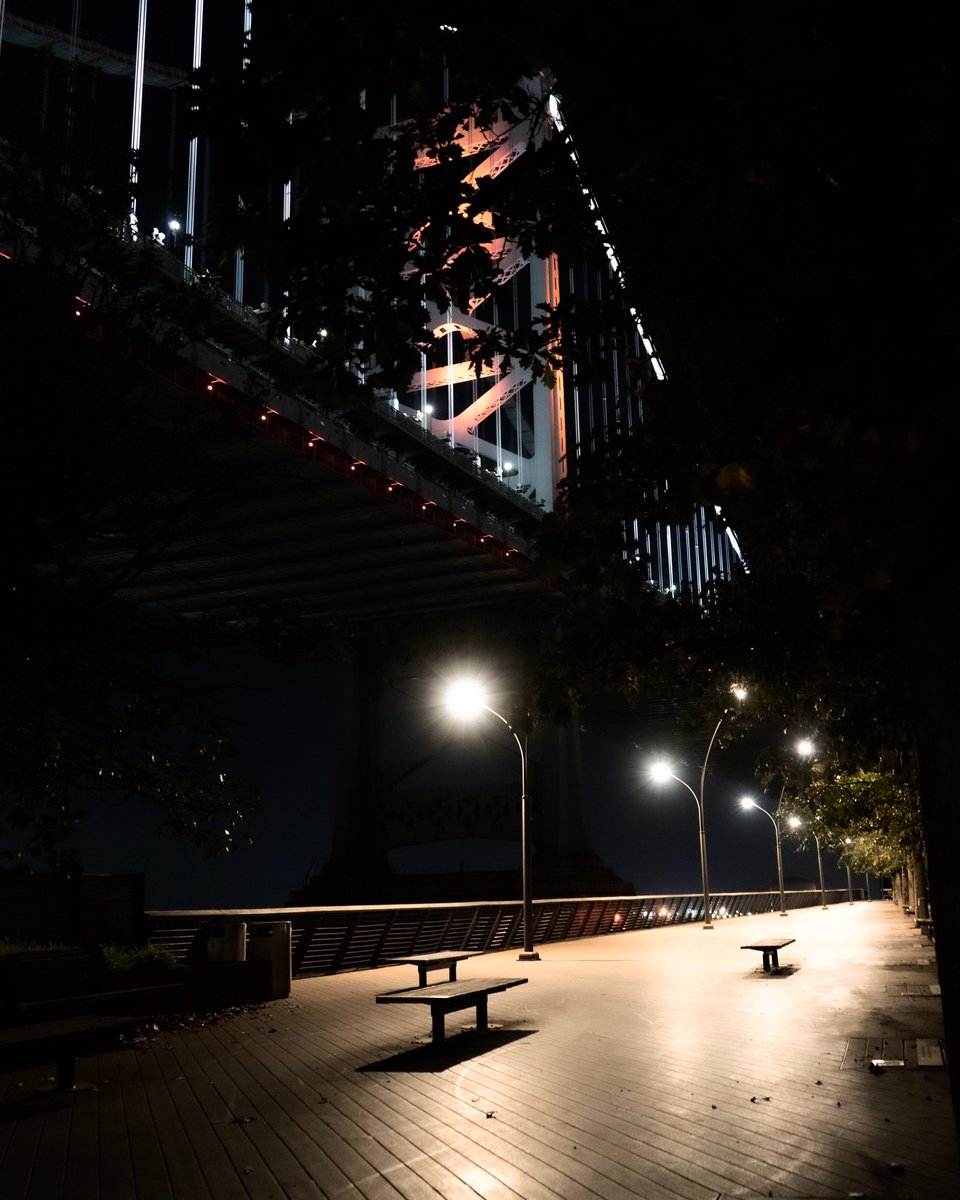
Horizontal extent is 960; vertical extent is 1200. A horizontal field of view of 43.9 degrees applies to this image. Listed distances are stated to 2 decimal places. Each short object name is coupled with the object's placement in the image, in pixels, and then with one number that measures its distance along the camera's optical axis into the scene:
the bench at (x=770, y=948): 16.51
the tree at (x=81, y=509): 8.51
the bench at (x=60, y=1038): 7.50
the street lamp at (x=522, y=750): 19.84
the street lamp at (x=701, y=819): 33.86
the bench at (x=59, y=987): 9.63
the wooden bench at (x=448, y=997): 9.56
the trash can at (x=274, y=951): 13.77
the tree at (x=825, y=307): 4.37
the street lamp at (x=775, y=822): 48.10
